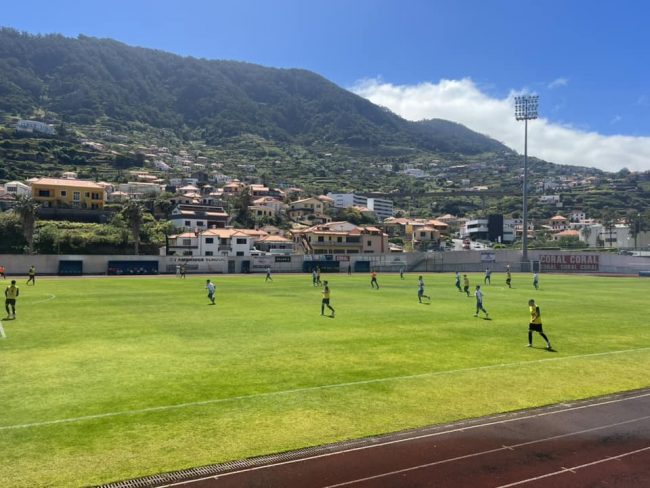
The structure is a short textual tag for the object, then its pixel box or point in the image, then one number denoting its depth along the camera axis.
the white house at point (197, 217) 108.06
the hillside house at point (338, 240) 105.56
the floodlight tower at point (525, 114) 82.31
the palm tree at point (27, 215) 73.19
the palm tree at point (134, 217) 80.12
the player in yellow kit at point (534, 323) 18.80
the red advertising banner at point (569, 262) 84.00
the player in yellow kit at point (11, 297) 24.36
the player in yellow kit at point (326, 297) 27.15
